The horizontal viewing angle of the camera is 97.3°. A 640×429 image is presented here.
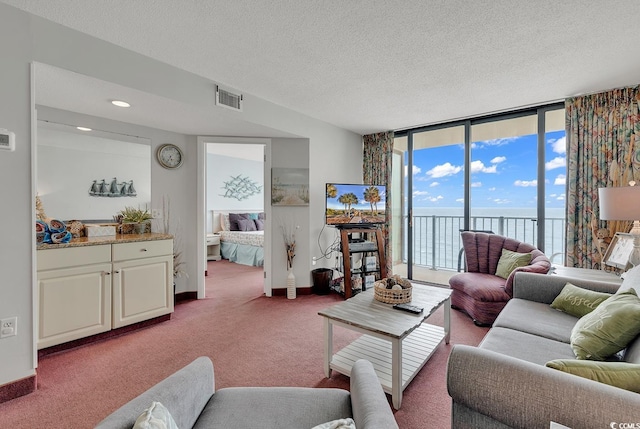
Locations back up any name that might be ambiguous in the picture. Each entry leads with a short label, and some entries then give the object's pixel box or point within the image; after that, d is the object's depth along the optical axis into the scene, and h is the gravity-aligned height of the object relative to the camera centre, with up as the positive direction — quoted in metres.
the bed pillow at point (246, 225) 6.55 -0.27
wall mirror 2.67 +0.43
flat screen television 3.85 +0.14
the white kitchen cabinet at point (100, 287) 2.19 -0.66
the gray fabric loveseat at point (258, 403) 0.90 -0.75
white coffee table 1.71 -0.88
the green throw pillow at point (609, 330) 1.30 -0.56
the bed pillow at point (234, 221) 6.58 -0.18
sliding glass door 3.44 +0.43
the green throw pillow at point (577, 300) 1.86 -0.58
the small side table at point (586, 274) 2.29 -0.52
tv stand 3.75 -0.50
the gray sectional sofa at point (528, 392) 0.86 -0.62
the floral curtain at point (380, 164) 4.52 +0.83
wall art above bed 6.98 +0.66
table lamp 2.15 +0.07
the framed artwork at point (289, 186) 3.80 +0.37
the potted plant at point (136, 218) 3.10 -0.06
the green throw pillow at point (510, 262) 3.00 -0.51
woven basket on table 2.16 -0.61
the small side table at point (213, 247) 6.28 -0.77
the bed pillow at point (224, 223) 6.64 -0.23
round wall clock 3.40 +0.71
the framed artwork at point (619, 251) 2.33 -0.31
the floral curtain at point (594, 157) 2.81 +0.60
